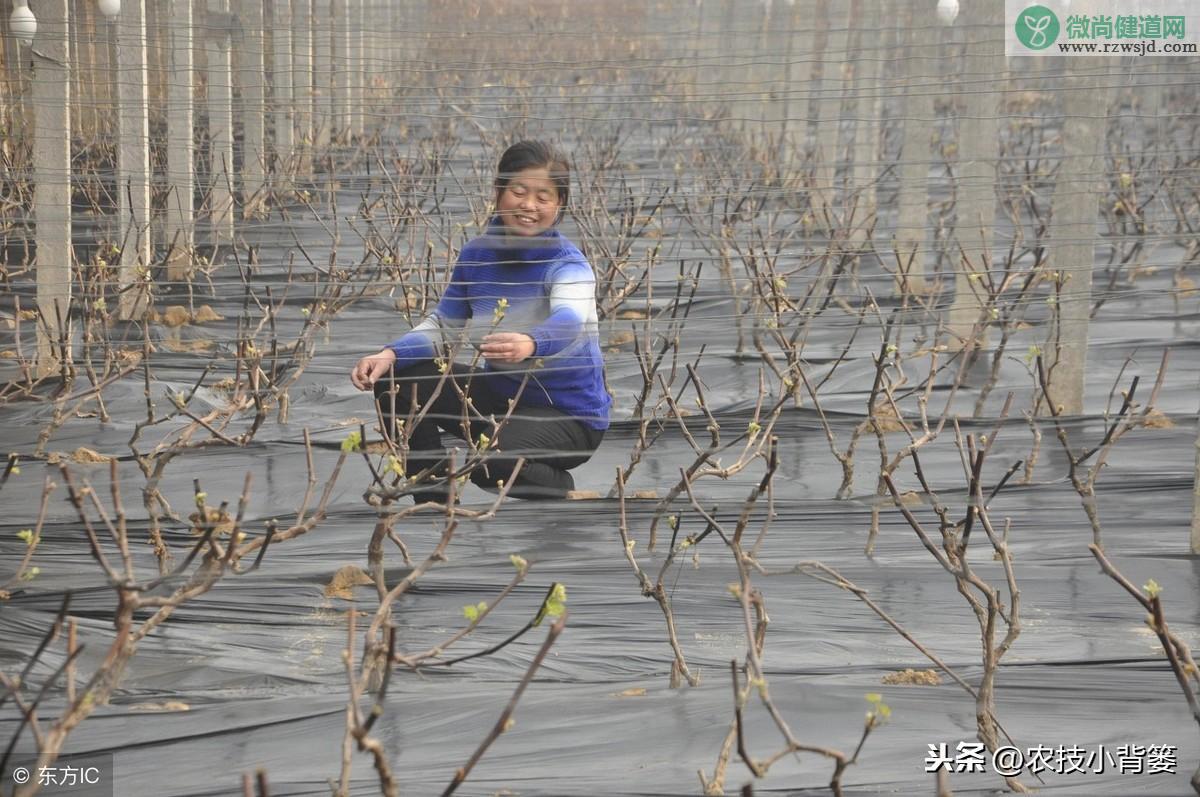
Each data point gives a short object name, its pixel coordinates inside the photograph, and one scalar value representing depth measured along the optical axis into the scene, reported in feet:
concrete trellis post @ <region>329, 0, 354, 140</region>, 31.14
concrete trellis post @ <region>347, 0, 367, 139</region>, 36.71
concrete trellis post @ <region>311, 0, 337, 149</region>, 27.90
